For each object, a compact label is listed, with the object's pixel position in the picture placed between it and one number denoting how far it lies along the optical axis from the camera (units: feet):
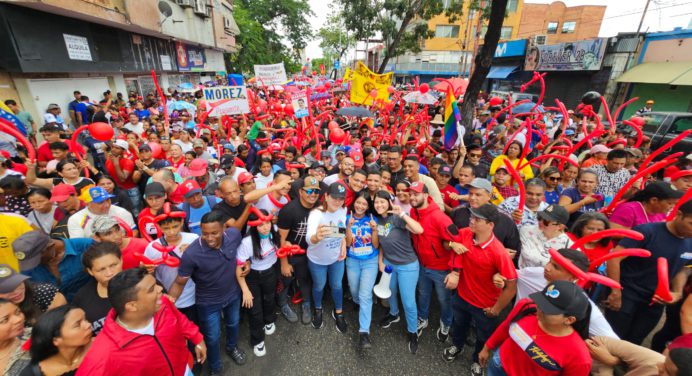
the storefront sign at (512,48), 76.57
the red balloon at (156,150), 17.74
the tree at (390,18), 48.24
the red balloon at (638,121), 19.76
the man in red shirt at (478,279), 8.35
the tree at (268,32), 98.22
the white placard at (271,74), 31.65
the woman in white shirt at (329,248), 10.18
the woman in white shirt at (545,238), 8.73
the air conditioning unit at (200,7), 59.88
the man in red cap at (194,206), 11.08
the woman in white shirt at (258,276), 9.73
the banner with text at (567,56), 56.13
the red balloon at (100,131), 13.73
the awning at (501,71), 79.77
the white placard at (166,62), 54.75
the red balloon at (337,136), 18.31
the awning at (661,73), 43.68
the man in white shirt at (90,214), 9.21
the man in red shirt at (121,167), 14.57
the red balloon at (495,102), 33.67
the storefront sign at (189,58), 62.75
